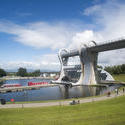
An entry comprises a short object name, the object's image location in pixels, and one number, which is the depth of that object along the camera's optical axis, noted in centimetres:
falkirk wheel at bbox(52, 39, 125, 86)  6594
